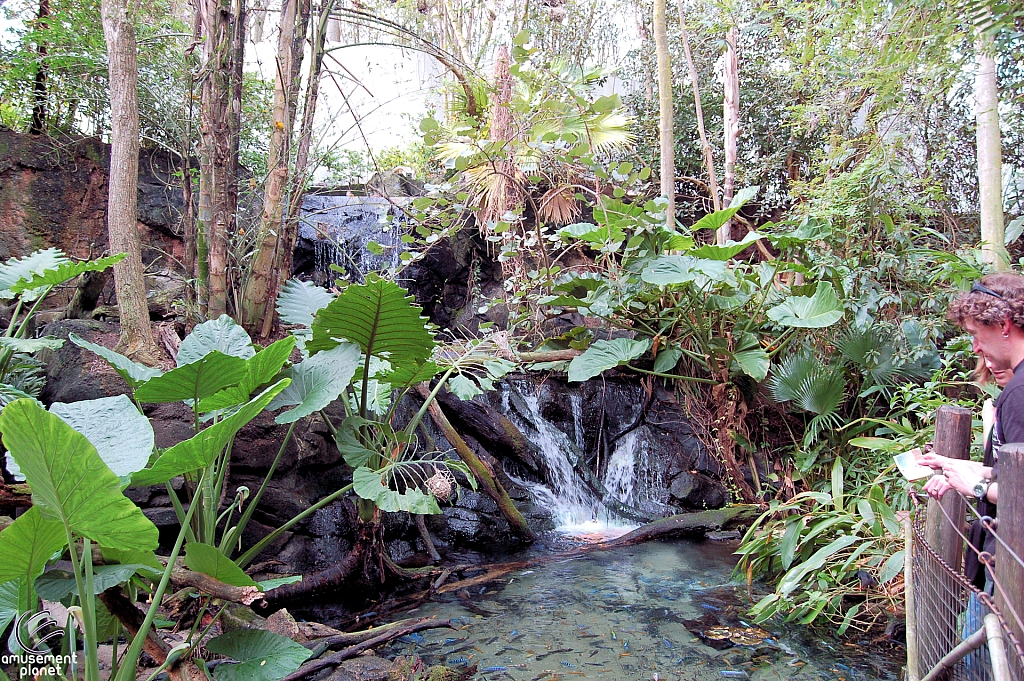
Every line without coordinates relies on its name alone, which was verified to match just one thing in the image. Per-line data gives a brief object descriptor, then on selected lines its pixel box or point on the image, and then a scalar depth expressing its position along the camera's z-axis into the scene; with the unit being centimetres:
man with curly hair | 156
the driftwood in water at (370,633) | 290
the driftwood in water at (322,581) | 341
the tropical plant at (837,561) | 320
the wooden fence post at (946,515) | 174
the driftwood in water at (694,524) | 505
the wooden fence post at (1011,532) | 123
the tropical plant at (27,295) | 249
